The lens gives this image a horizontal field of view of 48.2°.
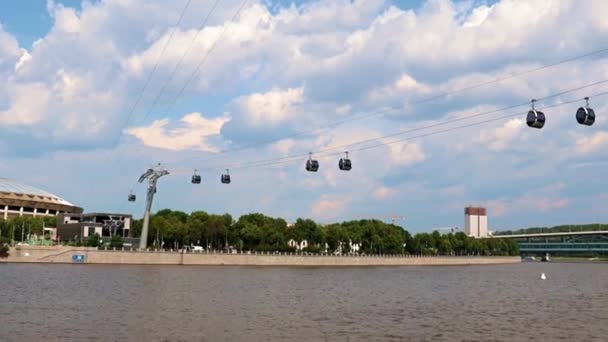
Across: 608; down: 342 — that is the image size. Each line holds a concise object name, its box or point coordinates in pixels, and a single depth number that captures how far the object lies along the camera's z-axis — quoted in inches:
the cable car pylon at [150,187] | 6038.4
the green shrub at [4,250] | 5374.0
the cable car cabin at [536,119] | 1435.8
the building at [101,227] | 7445.9
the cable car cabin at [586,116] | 1362.0
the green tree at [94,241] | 6540.4
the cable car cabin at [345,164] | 2281.0
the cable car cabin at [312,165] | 2385.6
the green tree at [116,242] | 6352.9
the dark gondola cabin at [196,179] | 3523.6
